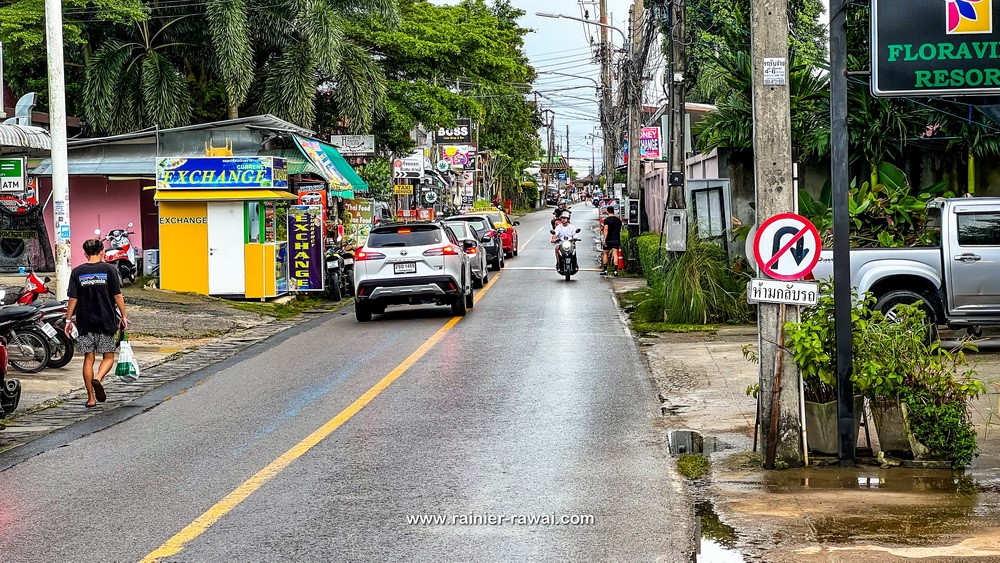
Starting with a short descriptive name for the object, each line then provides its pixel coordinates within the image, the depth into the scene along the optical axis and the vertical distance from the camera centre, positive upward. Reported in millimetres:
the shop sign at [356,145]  35219 +3346
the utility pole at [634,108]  33188 +4106
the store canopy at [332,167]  29156 +2285
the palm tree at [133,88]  32594 +4911
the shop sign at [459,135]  89650 +9143
